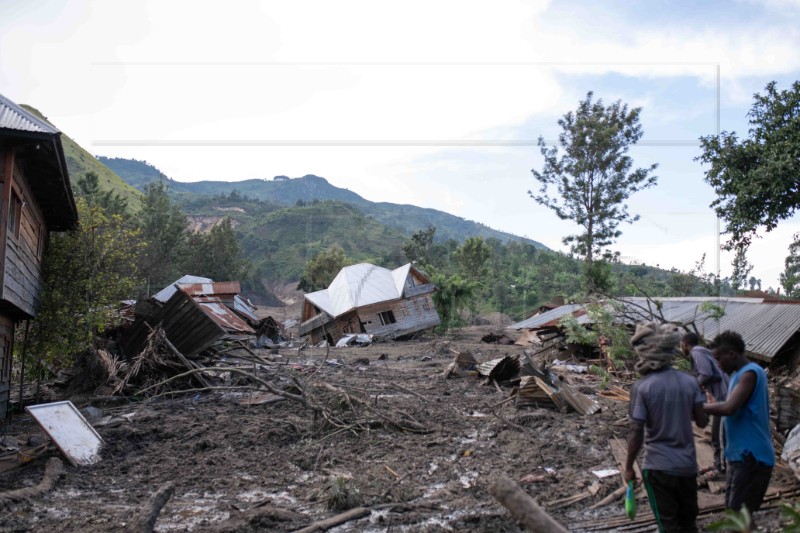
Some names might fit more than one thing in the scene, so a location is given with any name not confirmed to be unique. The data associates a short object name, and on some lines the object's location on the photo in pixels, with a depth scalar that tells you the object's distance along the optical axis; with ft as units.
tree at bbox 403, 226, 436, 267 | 171.53
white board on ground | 26.06
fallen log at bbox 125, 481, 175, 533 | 16.60
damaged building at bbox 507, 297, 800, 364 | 32.96
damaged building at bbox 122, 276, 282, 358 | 44.09
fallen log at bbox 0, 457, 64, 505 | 19.89
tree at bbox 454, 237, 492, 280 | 154.40
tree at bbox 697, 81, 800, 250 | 44.68
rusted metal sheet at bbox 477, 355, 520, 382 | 43.29
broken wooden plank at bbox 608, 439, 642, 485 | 22.40
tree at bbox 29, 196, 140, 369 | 43.14
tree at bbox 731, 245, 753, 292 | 139.74
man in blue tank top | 13.07
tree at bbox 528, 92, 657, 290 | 113.09
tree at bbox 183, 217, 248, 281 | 179.63
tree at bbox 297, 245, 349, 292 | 170.98
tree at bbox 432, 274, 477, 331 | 121.08
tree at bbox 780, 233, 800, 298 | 105.19
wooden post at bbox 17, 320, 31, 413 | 40.29
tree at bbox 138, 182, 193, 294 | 152.15
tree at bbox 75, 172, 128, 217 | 138.21
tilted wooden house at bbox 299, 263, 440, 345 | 113.80
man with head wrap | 12.58
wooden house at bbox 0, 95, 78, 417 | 28.84
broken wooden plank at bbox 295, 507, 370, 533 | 17.74
